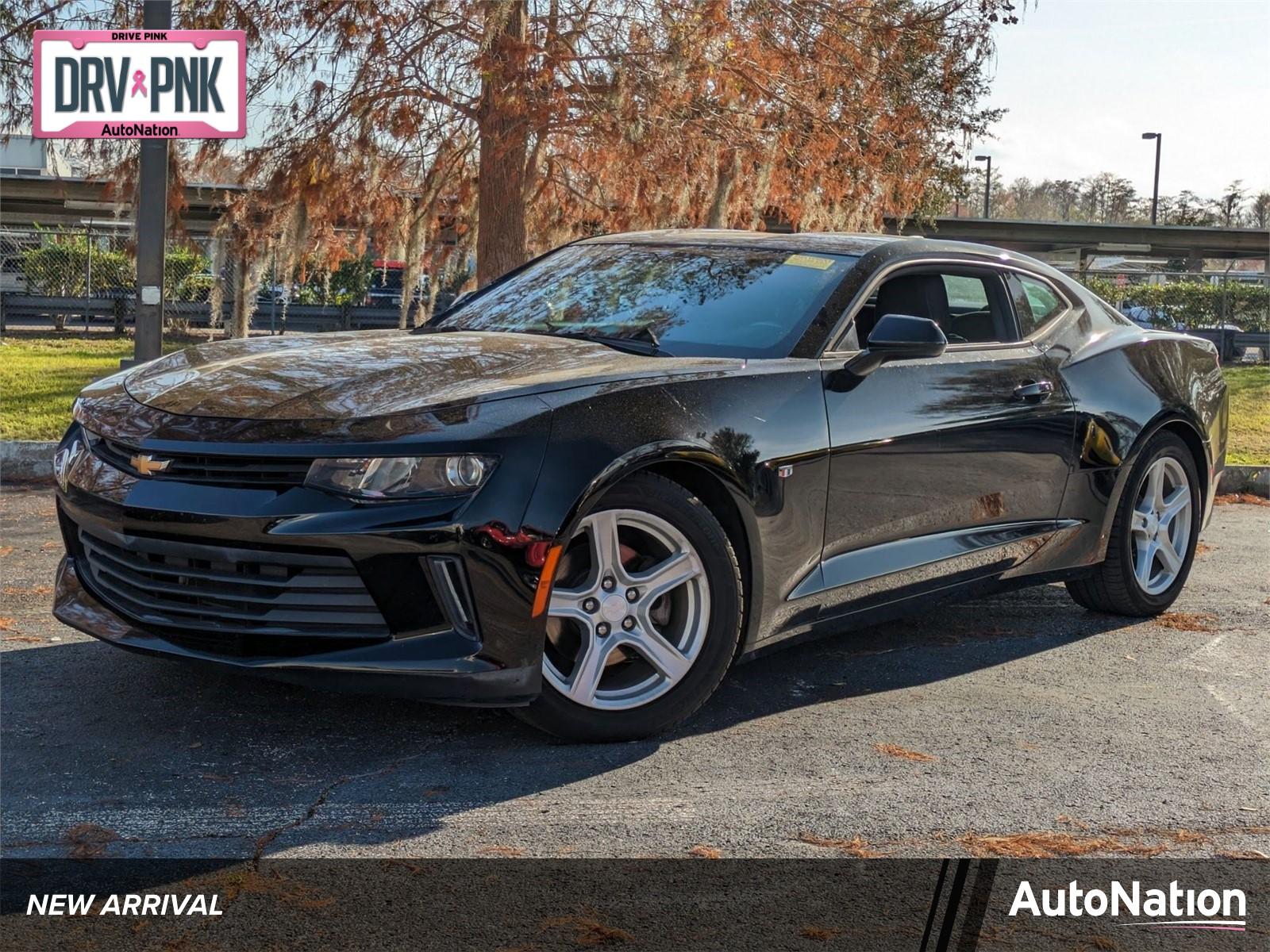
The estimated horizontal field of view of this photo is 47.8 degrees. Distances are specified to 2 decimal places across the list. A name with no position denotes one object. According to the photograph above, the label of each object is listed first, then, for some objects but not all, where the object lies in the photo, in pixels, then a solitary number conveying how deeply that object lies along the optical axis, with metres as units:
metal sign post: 9.35
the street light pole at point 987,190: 60.44
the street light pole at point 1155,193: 64.01
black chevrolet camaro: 3.63
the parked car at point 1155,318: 27.81
